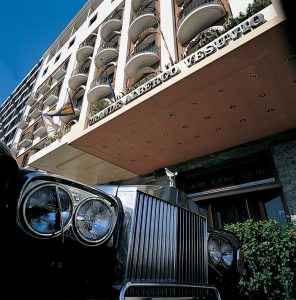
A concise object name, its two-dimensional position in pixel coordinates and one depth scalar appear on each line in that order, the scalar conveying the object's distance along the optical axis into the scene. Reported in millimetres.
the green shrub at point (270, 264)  4297
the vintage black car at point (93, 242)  1306
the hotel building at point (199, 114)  5496
